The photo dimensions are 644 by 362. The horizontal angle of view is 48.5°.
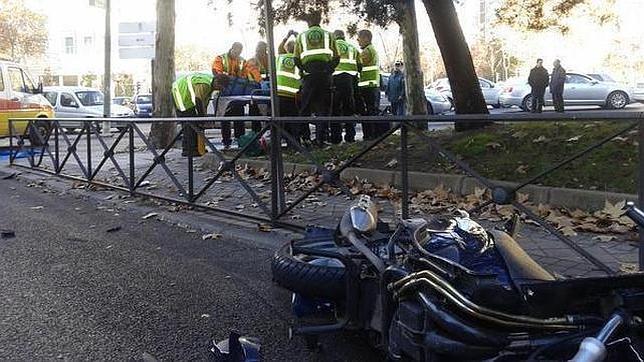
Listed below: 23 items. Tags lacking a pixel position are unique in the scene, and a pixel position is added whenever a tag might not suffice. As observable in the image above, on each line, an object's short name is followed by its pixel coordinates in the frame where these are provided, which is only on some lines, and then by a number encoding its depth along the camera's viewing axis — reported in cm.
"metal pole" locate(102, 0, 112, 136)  1989
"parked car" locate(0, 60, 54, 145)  1950
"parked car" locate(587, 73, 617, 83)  2900
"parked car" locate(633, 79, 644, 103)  3009
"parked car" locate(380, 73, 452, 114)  2706
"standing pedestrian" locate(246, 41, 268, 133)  1286
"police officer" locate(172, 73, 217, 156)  1202
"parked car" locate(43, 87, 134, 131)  2697
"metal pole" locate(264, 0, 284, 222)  677
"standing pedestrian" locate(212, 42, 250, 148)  1263
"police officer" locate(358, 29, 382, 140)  1154
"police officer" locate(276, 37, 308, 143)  1094
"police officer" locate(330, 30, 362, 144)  1077
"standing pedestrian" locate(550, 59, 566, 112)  2420
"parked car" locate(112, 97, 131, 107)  3370
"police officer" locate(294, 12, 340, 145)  997
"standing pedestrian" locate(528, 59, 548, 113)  2370
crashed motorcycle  231
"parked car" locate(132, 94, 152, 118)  3112
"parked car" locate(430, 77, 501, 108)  3163
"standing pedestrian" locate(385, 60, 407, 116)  1780
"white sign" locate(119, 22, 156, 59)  1981
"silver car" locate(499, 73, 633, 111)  2838
